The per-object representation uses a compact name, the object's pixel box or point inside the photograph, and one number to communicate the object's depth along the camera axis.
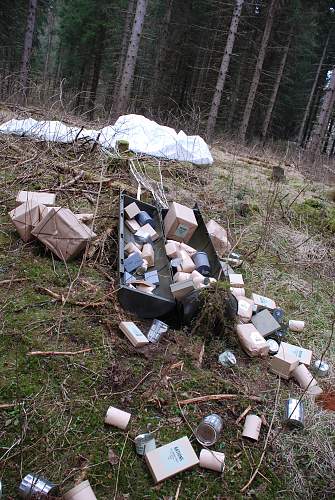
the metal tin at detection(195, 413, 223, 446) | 1.94
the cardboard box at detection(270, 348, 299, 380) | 2.46
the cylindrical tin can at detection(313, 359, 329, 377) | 2.62
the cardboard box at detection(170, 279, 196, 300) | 2.58
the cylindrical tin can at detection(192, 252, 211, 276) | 3.12
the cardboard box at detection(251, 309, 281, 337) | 2.76
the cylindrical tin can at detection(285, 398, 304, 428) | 2.11
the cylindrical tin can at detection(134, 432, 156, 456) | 1.80
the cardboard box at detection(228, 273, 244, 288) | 3.21
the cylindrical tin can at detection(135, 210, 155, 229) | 3.51
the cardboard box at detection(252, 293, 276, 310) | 3.05
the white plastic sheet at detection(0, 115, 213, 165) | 5.11
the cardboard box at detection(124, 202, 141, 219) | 3.46
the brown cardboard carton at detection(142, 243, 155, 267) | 3.09
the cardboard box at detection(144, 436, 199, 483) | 1.73
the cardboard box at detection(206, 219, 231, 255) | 3.64
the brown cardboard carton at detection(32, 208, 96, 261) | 2.83
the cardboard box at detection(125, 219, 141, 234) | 3.40
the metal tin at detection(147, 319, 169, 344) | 2.43
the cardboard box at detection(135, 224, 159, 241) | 3.36
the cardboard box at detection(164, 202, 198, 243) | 3.49
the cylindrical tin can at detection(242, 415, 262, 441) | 2.02
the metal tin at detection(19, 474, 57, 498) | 1.48
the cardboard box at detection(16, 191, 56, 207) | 3.27
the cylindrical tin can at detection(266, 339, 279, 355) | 2.65
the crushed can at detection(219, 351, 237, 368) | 2.42
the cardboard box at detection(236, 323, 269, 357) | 2.55
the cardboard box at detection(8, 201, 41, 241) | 2.91
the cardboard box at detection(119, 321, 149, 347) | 2.32
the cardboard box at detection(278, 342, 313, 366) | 2.62
